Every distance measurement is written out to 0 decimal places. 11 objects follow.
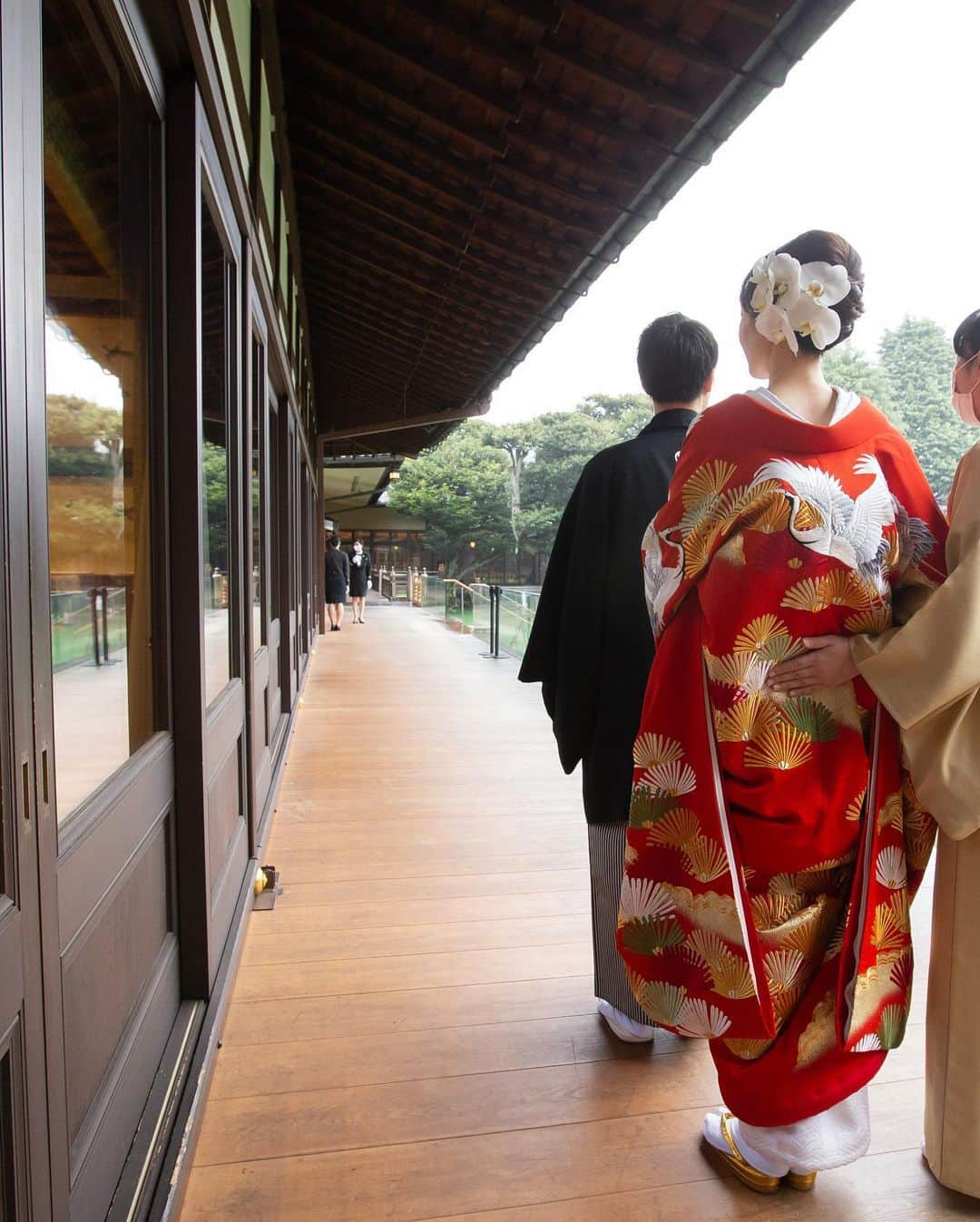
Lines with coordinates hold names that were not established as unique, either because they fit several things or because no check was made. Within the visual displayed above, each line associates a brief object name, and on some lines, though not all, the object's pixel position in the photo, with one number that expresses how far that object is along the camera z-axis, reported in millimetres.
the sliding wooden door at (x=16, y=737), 767
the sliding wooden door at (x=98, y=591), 910
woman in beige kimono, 1164
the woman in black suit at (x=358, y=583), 13164
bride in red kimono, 1244
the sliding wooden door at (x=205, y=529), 1630
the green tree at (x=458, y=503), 33625
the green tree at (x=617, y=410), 42212
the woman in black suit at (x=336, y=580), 11281
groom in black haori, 1706
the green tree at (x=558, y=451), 38688
